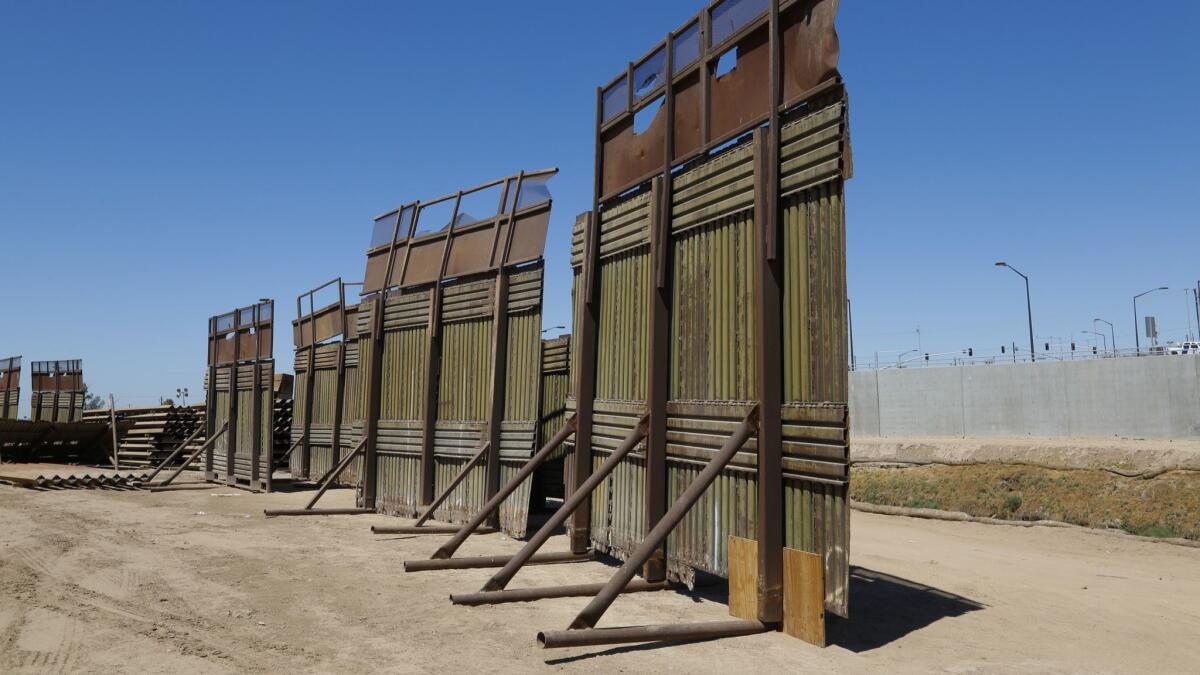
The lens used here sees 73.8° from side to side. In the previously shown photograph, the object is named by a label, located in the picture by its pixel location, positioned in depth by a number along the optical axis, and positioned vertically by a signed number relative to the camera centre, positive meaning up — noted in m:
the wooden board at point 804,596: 5.79 -1.40
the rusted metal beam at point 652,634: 5.44 -1.60
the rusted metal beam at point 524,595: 6.81 -1.65
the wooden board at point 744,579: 6.27 -1.38
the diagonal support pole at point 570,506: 7.03 -0.94
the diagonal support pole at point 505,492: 8.49 -0.94
